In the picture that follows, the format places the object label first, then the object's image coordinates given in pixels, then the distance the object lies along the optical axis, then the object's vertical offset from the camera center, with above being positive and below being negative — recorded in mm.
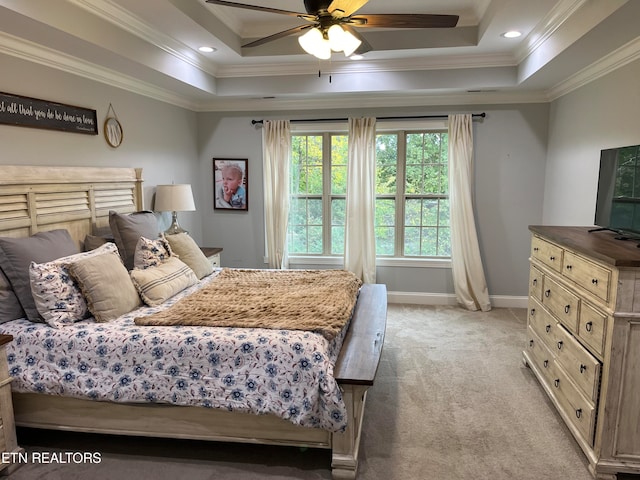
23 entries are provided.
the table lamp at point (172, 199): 4074 -109
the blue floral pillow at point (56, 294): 2426 -598
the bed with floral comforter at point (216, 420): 2213 -1237
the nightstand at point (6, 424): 2211 -1217
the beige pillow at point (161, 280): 2895 -639
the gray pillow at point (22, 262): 2459 -429
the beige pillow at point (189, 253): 3543 -532
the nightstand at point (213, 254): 4455 -682
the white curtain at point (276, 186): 4961 +23
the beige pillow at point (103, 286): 2552 -590
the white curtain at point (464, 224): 4680 -373
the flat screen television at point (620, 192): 2477 -9
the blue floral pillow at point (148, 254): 3115 -481
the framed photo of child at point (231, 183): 5152 +55
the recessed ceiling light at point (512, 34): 3314 +1183
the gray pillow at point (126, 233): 3270 -343
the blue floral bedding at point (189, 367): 2172 -920
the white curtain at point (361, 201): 4824 -136
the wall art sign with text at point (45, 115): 2695 +482
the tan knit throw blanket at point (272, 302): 2457 -735
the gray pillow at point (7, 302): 2449 -649
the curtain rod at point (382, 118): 4668 +769
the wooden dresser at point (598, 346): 2061 -803
